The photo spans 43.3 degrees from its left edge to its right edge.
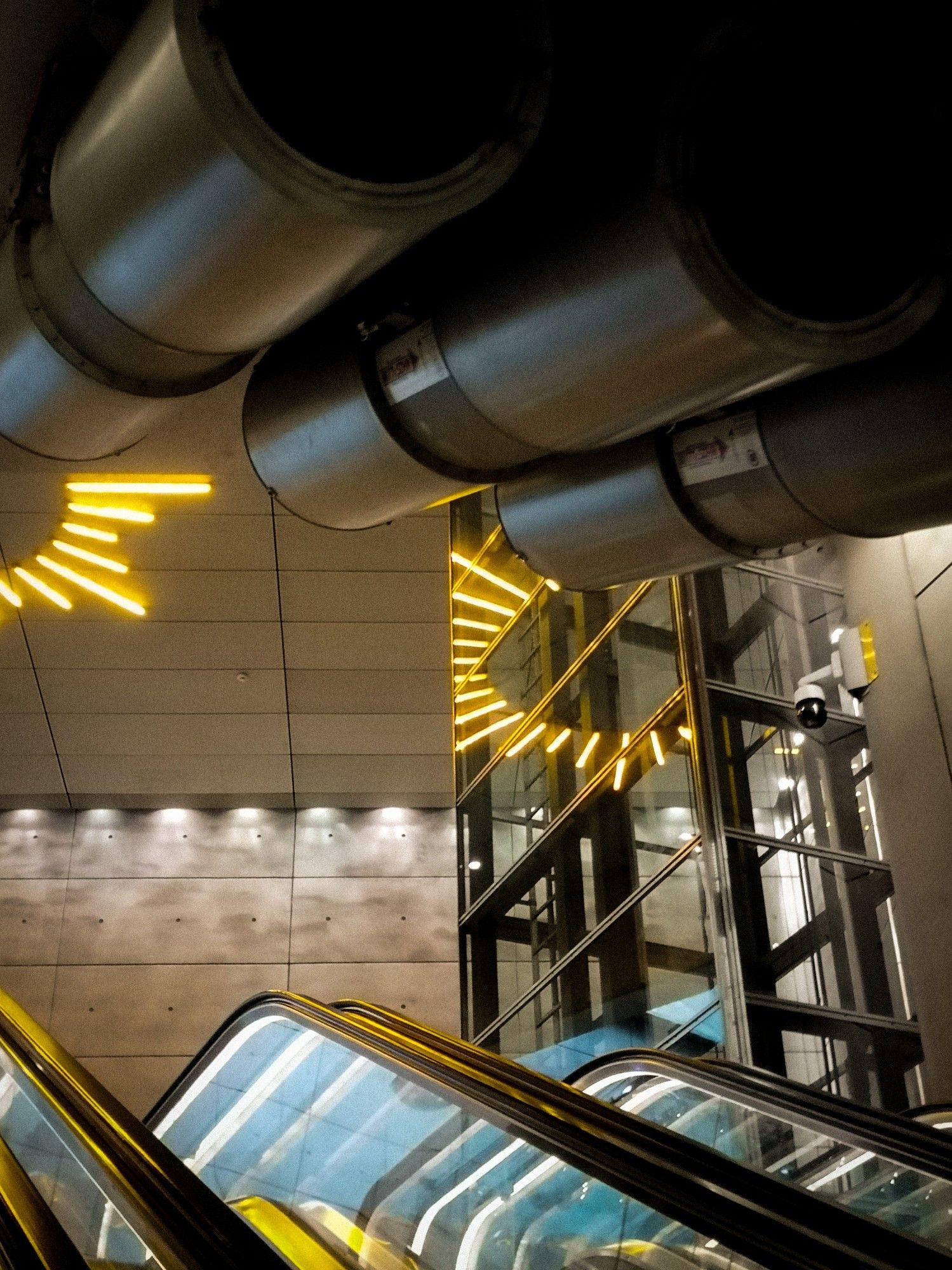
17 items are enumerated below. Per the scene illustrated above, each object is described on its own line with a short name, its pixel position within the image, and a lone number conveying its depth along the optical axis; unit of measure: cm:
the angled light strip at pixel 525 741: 802
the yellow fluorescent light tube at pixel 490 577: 853
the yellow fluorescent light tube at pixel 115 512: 726
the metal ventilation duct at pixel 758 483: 266
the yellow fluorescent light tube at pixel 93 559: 772
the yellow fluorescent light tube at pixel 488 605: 878
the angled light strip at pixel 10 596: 816
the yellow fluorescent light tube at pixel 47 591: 805
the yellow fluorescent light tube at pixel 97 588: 794
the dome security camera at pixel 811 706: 611
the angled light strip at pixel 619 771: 672
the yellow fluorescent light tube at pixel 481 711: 875
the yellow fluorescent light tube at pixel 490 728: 849
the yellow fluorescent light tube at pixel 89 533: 751
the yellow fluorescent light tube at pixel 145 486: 673
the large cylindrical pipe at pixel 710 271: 225
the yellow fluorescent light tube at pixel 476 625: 895
